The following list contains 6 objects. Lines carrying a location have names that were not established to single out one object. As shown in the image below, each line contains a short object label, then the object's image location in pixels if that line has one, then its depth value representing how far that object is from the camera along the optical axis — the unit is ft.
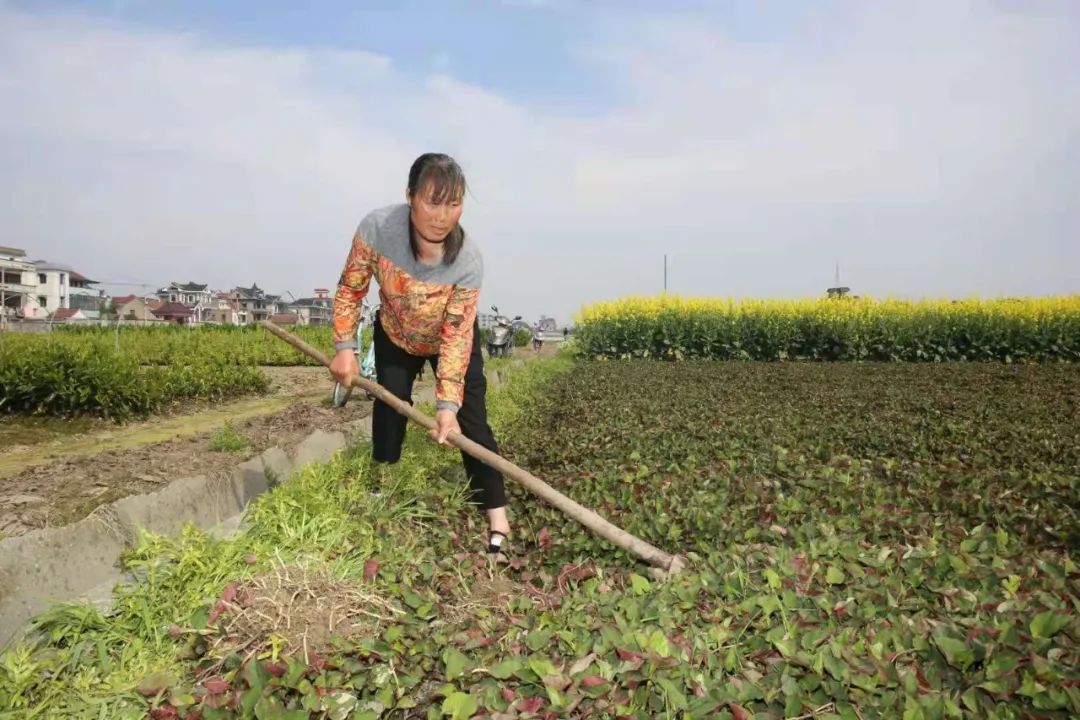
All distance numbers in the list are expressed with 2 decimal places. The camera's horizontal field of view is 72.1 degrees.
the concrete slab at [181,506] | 10.48
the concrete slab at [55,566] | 8.18
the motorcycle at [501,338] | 51.90
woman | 10.00
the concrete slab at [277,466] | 13.89
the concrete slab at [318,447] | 15.26
